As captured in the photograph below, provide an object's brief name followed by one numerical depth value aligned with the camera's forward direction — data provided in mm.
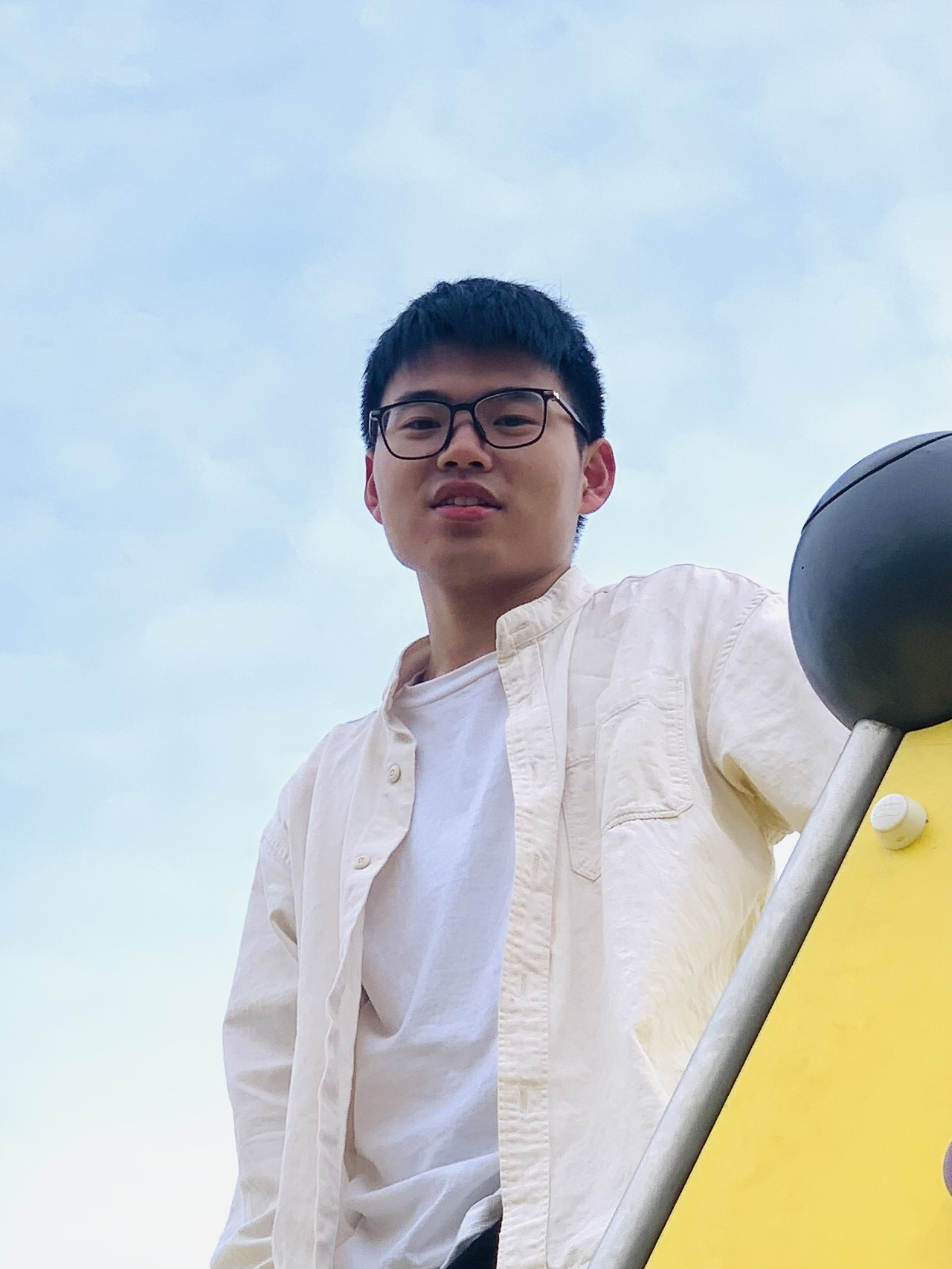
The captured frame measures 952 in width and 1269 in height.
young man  1441
